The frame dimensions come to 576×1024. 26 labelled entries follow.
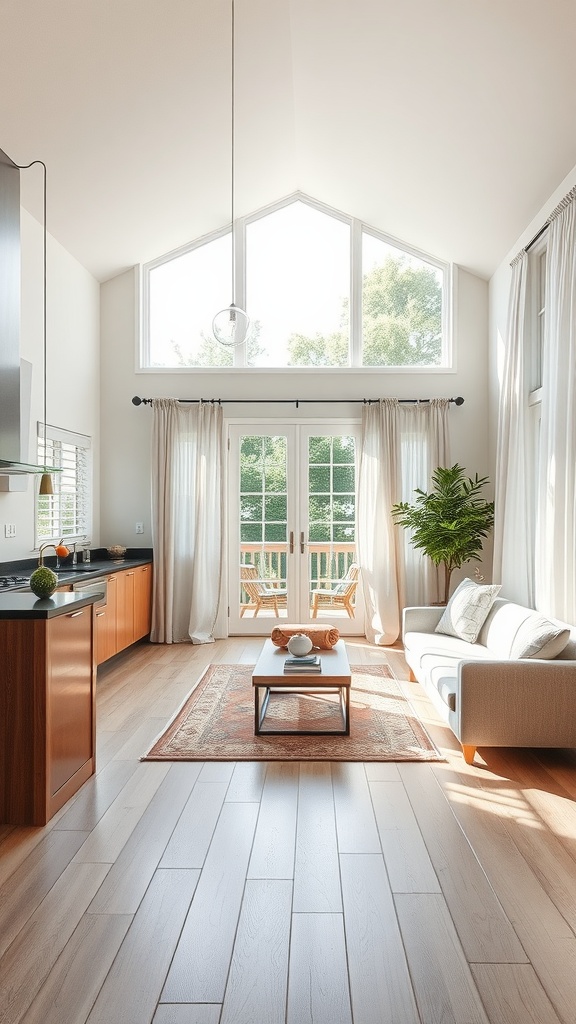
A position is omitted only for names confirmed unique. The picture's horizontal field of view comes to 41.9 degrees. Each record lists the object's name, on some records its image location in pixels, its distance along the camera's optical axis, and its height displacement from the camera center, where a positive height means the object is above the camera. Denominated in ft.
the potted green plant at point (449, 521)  22.20 -0.28
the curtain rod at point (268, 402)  25.29 +3.69
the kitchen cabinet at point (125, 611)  21.36 -2.94
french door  25.48 -0.47
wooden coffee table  13.84 -3.09
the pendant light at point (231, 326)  15.85 +3.92
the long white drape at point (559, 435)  15.33 +1.64
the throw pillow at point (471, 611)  17.65 -2.36
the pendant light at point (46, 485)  13.96 +0.46
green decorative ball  11.44 -1.10
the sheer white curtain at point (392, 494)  24.48 +0.57
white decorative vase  15.15 -2.72
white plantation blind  20.93 +0.53
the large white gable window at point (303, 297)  25.72 +7.39
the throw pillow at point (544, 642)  12.98 -2.27
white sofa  12.35 -3.15
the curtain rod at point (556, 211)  15.98 +6.72
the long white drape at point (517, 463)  19.13 +1.30
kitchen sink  19.55 -1.59
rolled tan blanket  16.42 -2.73
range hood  13.50 +3.54
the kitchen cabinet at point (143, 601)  23.45 -2.91
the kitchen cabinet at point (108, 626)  19.42 -3.06
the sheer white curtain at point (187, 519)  24.81 -0.28
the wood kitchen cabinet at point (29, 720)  10.18 -2.85
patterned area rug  13.33 -4.30
